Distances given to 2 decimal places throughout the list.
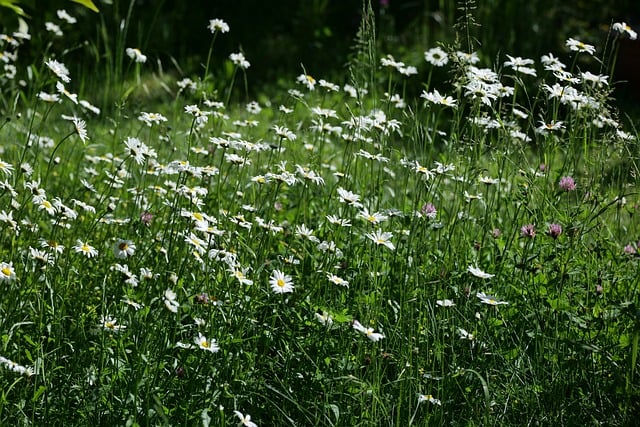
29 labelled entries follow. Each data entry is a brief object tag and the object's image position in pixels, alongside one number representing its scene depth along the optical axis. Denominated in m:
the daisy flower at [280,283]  3.44
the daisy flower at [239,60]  4.91
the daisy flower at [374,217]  3.87
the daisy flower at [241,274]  3.54
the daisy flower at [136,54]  4.96
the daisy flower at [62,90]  4.04
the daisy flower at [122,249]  3.56
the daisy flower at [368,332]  3.32
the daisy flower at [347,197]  3.85
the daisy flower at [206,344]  3.28
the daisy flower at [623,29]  4.07
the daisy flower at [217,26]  4.91
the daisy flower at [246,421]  3.06
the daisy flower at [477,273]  3.67
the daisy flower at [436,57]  4.74
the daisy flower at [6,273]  3.34
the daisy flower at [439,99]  4.12
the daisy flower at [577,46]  4.22
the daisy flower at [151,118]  4.35
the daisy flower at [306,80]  4.89
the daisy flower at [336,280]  3.70
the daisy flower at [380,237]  3.72
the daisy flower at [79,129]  3.81
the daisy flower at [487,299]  3.66
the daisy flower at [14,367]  3.15
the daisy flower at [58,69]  4.07
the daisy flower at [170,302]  3.37
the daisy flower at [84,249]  3.88
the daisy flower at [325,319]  3.49
